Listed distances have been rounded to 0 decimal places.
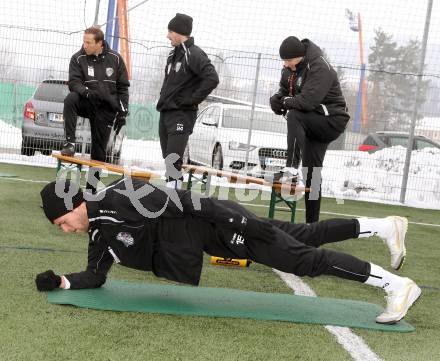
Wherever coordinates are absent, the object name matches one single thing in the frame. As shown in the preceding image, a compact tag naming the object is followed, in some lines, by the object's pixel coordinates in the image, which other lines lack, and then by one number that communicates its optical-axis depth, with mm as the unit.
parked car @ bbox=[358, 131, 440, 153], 12750
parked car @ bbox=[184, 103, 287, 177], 12953
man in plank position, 4277
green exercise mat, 4449
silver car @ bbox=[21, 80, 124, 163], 13414
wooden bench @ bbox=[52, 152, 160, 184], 7641
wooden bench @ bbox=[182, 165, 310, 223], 6477
